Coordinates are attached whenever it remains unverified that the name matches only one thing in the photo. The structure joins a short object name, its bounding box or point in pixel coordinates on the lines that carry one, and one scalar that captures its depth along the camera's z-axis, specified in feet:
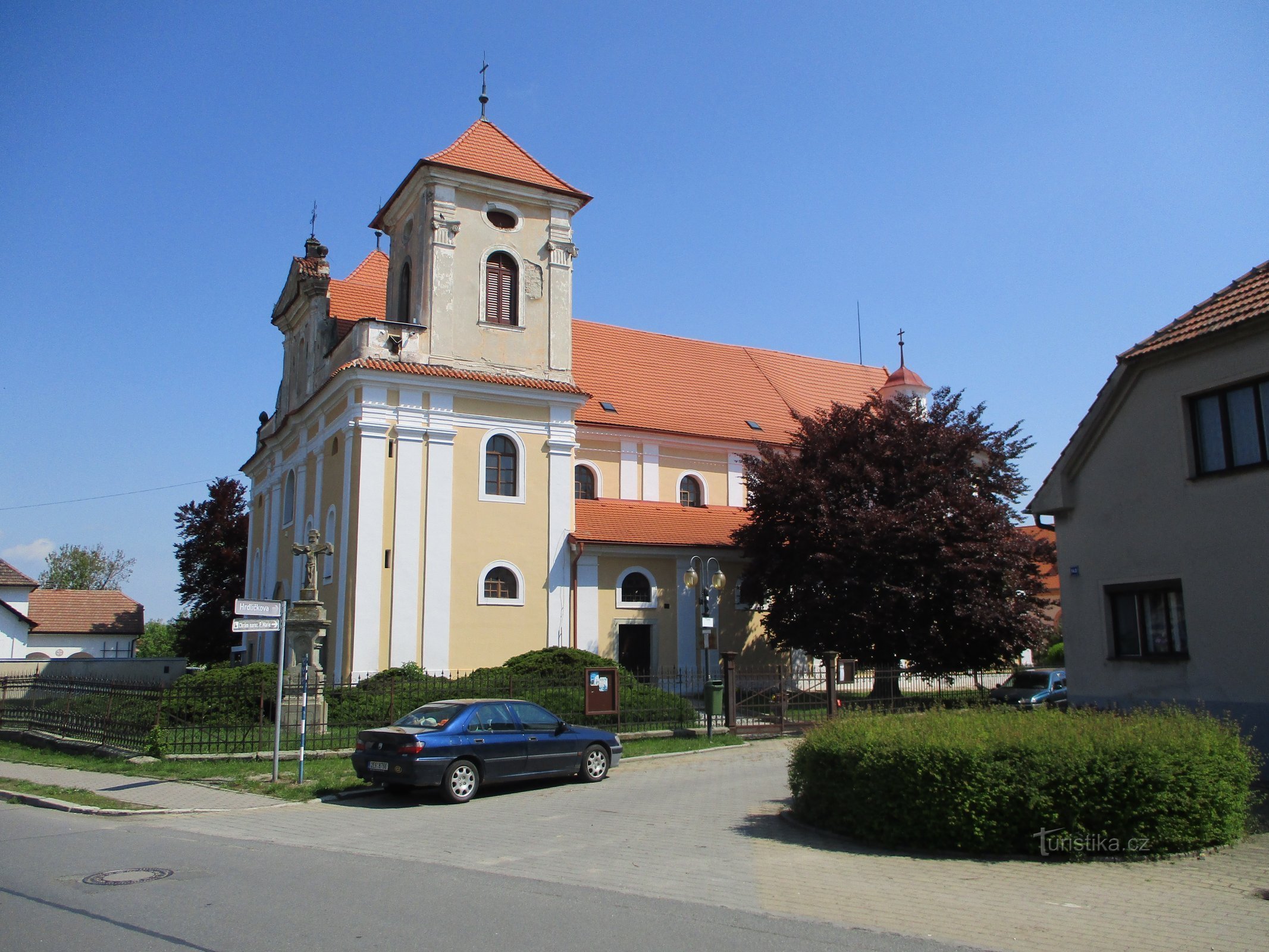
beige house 44.21
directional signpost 46.21
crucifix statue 69.67
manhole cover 26.14
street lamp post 70.85
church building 83.35
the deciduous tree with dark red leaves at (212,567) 140.46
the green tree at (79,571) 270.67
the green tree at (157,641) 298.56
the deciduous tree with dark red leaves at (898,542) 83.82
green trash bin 65.82
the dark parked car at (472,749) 41.60
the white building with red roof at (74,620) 154.30
